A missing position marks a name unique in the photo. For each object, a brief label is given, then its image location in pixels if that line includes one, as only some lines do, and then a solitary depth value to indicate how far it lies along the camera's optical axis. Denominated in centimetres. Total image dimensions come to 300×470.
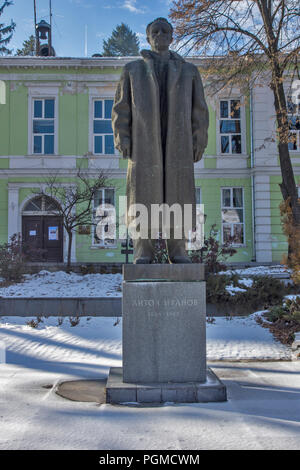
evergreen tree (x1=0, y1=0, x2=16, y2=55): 3799
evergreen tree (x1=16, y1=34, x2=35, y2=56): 4550
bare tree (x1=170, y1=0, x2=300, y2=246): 1435
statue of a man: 448
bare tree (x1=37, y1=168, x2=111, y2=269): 1927
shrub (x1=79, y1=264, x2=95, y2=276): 1513
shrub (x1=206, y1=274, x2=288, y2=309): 991
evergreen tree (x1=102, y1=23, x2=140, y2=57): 5512
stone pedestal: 403
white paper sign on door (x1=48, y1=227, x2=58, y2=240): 2103
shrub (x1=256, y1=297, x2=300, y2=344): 717
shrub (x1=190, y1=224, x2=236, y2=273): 1277
